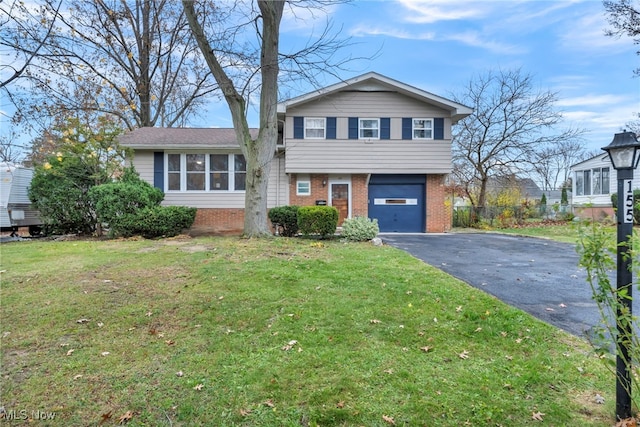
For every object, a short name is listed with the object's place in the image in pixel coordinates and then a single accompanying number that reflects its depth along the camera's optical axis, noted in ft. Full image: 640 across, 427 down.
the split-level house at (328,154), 46.73
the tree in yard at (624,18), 50.03
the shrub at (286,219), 36.47
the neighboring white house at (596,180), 66.33
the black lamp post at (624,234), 7.23
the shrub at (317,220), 34.53
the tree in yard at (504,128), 59.52
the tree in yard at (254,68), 30.68
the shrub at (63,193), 37.06
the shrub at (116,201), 33.83
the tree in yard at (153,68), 56.54
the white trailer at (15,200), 39.06
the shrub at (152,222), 34.14
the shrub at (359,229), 33.76
